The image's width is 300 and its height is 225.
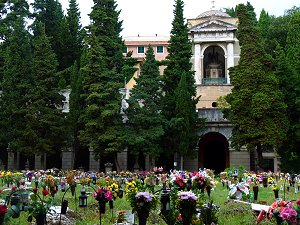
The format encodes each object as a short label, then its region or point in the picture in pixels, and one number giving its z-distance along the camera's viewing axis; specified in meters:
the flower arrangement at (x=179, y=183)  12.69
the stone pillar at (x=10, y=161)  34.41
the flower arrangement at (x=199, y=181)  13.65
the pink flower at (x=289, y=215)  7.13
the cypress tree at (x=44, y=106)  29.69
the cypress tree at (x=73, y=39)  42.97
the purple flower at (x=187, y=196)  8.07
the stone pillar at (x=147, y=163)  32.58
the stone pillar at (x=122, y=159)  33.56
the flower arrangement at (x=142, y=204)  8.60
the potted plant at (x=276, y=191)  14.89
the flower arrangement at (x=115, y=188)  14.21
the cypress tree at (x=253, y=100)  28.67
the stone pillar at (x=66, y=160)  33.78
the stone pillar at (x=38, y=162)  33.15
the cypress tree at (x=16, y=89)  30.20
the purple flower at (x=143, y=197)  8.57
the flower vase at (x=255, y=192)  14.79
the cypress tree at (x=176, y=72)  31.91
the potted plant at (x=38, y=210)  8.41
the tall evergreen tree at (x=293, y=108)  30.57
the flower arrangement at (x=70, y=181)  16.11
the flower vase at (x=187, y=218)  8.16
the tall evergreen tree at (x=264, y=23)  48.03
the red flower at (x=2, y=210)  7.20
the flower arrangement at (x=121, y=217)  9.92
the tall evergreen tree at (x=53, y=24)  42.53
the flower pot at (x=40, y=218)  8.43
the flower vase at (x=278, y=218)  7.82
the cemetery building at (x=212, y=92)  33.77
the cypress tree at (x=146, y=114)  29.75
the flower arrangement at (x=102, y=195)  10.12
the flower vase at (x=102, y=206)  10.11
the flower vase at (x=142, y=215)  8.78
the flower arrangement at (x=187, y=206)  8.11
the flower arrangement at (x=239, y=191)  14.46
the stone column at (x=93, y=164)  33.75
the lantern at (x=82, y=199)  11.11
